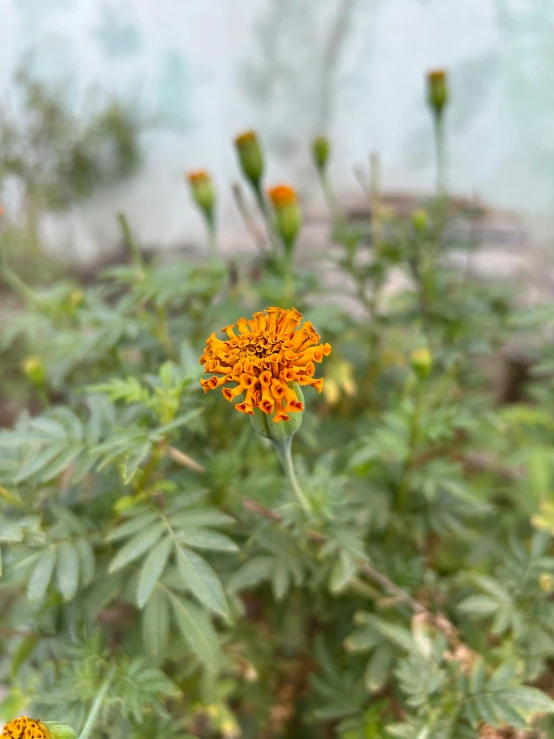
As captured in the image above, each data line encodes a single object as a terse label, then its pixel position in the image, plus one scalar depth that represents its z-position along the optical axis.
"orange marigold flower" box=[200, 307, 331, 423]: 0.15
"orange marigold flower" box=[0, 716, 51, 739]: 0.14
